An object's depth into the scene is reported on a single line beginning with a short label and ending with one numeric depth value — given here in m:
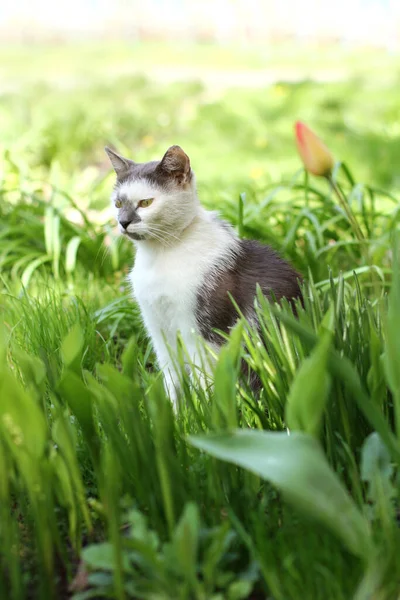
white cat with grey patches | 2.54
